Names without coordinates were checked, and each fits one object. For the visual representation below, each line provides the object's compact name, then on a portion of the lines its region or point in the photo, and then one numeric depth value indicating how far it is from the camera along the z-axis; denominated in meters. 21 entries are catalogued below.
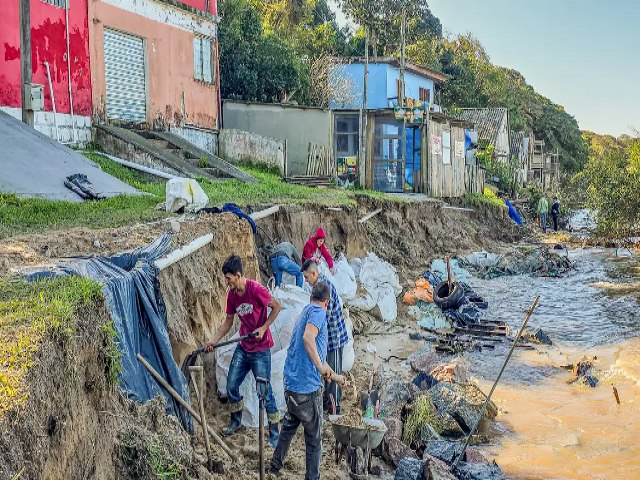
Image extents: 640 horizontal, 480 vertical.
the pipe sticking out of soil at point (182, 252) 6.63
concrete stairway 16.33
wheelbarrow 6.27
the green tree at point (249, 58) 26.56
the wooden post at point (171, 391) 4.93
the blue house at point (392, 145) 24.14
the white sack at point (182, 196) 10.08
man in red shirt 6.73
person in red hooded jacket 10.85
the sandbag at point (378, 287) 13.27
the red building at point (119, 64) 15.55
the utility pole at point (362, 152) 23.77
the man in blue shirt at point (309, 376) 6.01
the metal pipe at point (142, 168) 14.96
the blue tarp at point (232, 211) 10.25
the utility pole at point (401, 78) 31.68
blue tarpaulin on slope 5.24
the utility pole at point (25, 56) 14.33
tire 15.34
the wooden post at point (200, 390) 5.11
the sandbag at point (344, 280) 12.69
